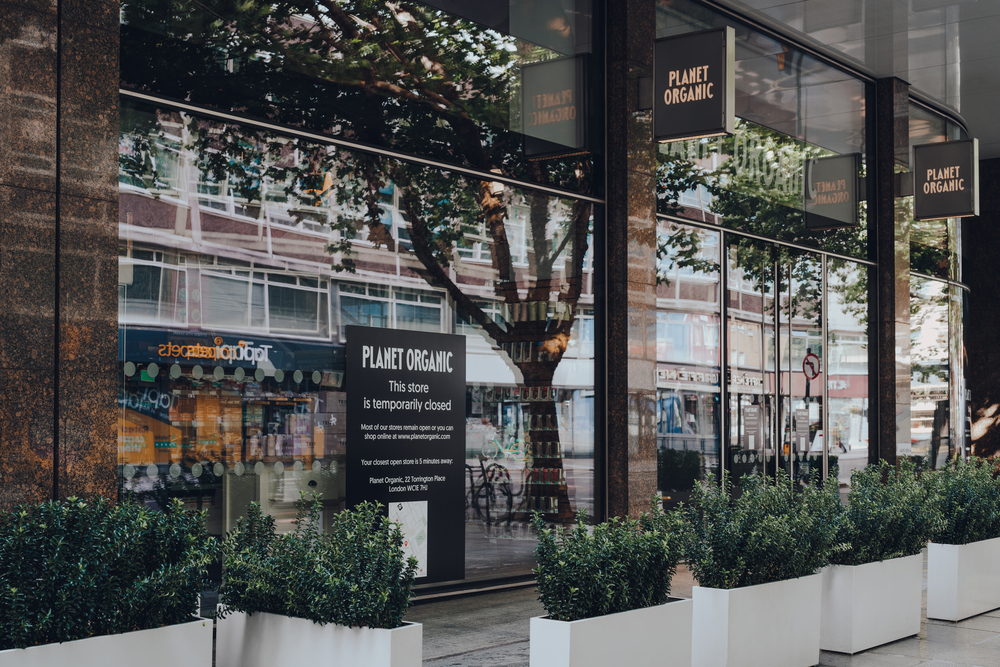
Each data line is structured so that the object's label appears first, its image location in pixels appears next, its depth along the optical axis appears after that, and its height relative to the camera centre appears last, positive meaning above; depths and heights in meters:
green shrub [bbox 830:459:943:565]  7.40 -1.00
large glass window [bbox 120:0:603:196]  7.64 +2.71
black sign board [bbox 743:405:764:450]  12.84 -0.53
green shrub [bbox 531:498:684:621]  5.34 -0.97
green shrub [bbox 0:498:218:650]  4.50 -0.86
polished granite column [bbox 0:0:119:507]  6.03 +0.85
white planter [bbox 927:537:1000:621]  8.60 -1.66
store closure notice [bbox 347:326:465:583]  8.60 -0.43
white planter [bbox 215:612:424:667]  4.77 -1.27
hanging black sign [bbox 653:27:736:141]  9.24 +2.84
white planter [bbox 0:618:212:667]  4.36 -1.19
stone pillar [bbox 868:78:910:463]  15.70 +1.62
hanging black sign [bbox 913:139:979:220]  14.62 +3.02
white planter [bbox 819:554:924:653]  7.27 -1.60
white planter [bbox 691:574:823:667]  6.13 -1.49
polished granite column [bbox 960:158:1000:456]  20.91 +1.51
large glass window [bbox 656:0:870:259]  12.05 +3.26
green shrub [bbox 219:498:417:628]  4.91 -0.94
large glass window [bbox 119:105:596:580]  7.32 +0.58
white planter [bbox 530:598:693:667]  5.12 -1.33
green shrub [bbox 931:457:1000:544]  8.73 -1.03
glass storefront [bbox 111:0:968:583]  7.46 +1.23
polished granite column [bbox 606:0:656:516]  10.66 +1.28
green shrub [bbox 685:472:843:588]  6.37 -0.96
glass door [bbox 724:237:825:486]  12.72 +0.35
